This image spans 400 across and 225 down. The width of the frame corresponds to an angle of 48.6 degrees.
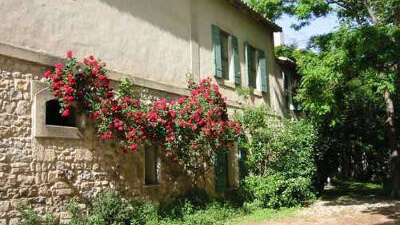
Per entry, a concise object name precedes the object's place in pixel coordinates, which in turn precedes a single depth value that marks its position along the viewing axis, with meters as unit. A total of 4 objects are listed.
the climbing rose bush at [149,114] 8.67
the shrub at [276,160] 13.12
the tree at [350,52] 11.53
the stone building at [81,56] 7.78
